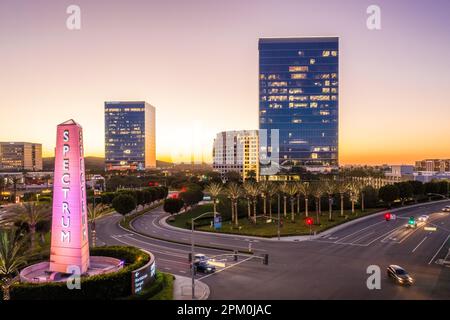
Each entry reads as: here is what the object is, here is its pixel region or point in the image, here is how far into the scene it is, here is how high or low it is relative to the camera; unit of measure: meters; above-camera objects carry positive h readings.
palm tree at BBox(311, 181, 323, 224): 73.38 -8.10
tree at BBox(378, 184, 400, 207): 92.12 -10.91
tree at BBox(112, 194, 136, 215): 76.62 -10.97
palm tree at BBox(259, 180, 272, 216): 77.88 -7.96
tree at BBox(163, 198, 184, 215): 80.75 -12.14
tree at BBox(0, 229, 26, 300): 27.66 -8.73
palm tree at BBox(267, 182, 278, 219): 76.94 -8.43
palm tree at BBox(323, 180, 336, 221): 75.28 -8.08
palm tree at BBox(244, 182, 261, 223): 69.70 -7.61
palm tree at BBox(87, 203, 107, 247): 50.44 -8.83
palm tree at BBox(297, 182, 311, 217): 76.09 -7.98
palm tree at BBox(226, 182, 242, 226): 68.47 -8.31
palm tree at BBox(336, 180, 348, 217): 80.97 -8.33
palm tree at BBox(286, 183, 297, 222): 73.29 -8.01
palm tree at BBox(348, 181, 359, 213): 81.69 -9.26
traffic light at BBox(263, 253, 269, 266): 38.13 -12.01
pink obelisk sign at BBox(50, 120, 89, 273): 29.28 -3.64
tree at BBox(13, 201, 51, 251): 44.19 -7.52
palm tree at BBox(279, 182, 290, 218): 76.94 -7.88
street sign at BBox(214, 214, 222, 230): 55.31 -11.23
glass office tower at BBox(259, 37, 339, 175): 165.88 +28.78
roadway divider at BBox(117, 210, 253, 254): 49.30 -14.50
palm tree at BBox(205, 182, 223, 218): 73.07 -7.70
